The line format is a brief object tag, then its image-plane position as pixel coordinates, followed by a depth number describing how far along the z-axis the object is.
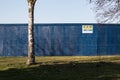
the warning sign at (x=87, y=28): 16.92
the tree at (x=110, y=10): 13.30
